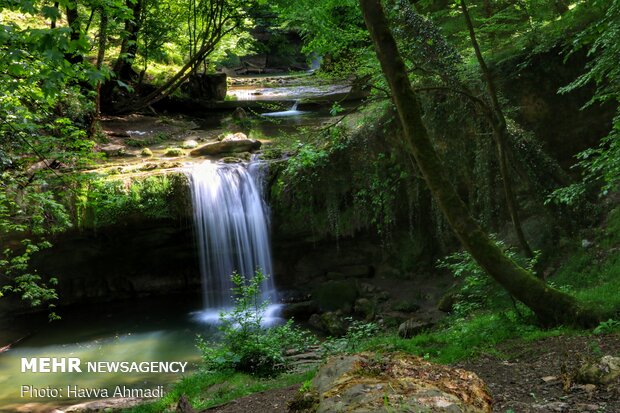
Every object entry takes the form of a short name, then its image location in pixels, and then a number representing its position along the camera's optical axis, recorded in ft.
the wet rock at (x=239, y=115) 60.88
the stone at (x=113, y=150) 46.79
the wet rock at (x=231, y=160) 43.88
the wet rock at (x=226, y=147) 46.78
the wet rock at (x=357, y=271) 41.60
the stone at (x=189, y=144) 49.88
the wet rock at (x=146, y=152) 47.20
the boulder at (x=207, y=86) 68.13
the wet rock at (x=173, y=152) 47.32
